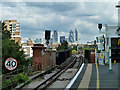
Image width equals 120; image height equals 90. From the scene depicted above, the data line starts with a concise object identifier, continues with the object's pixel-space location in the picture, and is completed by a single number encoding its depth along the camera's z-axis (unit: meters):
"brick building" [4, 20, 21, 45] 157.64
